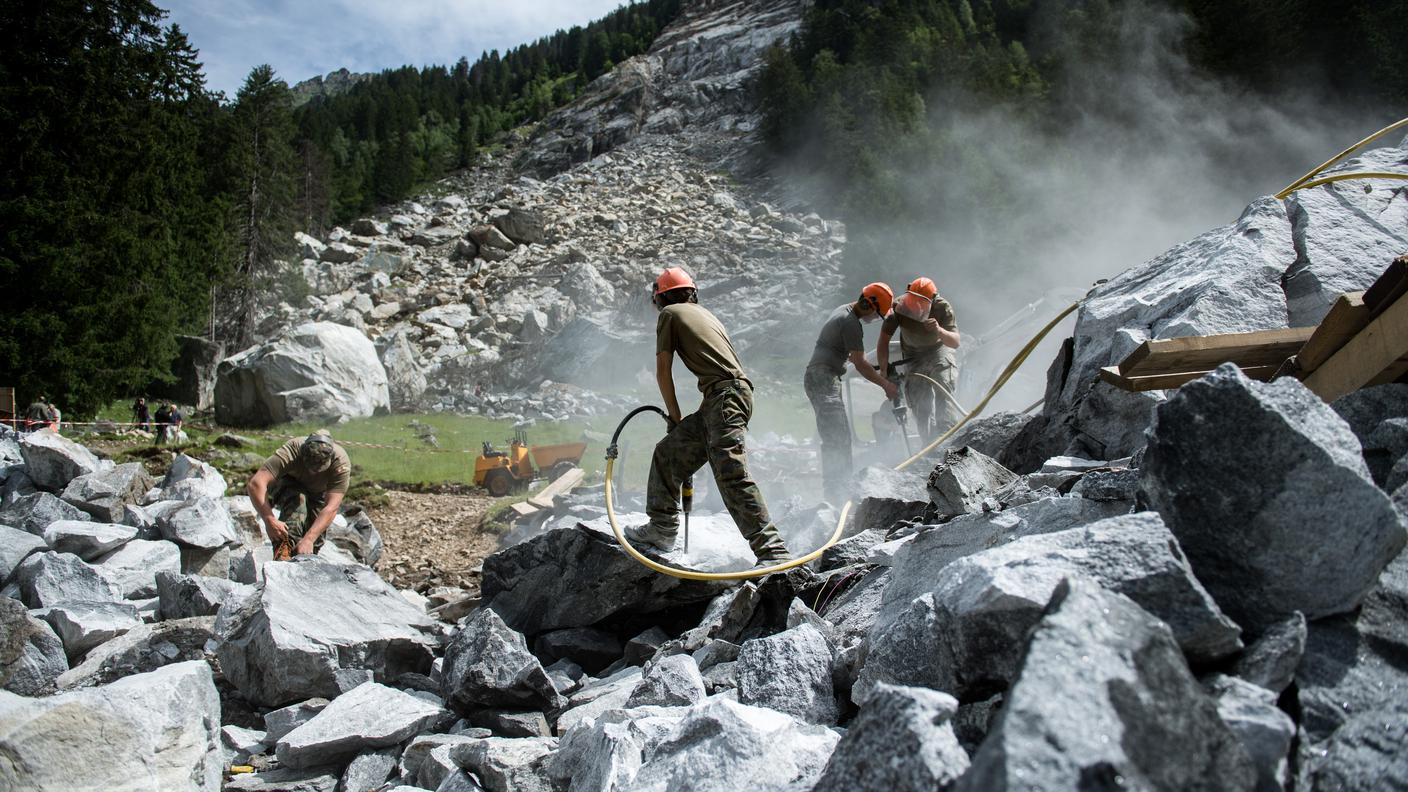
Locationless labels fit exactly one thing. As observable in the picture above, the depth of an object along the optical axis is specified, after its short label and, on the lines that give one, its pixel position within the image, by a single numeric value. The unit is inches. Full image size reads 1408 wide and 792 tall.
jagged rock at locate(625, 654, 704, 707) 119.9
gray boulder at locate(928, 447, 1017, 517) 154.0
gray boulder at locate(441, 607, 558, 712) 143.6
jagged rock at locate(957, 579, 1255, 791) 52.5
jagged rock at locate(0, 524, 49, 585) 235.1
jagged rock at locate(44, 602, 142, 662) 189.6
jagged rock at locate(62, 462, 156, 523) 287.4
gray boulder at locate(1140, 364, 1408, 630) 77.5
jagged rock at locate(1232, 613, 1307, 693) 70.6
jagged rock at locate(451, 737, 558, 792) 108.6
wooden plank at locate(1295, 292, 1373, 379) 120.2
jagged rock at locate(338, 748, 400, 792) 130.8
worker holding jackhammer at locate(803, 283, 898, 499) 272.2
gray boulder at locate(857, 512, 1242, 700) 72.2
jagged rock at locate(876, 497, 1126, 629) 116.6
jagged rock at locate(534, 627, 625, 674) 183.0
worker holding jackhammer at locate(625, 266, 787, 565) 178.5
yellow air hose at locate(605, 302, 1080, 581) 164.9
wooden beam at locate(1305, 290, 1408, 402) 111.3
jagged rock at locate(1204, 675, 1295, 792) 62.6
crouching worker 249.3
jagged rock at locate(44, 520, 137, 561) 251.0
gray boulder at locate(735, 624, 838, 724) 108.5
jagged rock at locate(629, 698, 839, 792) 82.5
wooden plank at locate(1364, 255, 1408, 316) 112.8
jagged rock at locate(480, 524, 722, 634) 188.4
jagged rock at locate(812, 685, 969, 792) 60.8
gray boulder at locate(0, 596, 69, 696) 172.4
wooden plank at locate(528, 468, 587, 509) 369.4
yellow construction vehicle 472.1
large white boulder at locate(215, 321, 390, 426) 847.7
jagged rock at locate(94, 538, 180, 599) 231.3
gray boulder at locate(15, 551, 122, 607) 217.0
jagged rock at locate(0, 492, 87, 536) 269.6
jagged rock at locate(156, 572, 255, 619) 201.2
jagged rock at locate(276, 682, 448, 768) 134.0
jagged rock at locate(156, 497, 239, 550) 261.3
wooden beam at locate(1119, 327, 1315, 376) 136.9
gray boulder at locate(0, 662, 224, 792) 105.8
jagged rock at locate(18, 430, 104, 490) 308.3
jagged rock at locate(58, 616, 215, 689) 173.9
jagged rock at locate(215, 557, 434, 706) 161.3
